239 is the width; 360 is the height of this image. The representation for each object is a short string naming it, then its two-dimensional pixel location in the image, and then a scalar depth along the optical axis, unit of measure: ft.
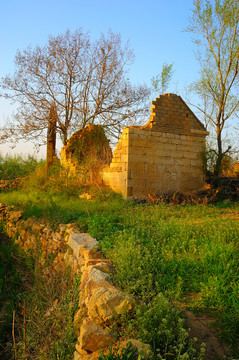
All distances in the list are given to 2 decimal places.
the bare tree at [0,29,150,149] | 48.44
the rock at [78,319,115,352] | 7.81
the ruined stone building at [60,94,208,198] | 34.40
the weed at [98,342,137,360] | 6.74
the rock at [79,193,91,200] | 33.30
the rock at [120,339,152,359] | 6.66
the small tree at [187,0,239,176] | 42.04
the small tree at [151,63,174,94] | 62.13
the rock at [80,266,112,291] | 9.84
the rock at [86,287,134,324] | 8.26
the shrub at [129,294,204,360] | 7.07
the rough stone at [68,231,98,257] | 14.68
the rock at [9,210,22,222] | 28.78
